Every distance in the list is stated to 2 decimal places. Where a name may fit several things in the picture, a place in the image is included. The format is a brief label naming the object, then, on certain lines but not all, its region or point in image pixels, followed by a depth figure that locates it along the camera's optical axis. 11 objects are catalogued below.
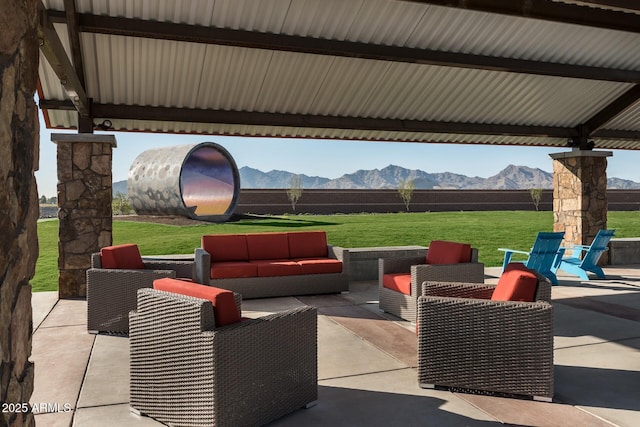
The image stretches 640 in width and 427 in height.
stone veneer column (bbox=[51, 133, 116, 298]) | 7.95
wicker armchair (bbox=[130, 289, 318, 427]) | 3.20
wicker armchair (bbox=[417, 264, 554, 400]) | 3.83
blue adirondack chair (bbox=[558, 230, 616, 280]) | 9.04
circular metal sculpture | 23.64
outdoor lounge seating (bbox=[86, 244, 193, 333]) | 5.77
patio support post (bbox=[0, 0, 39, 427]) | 1.73
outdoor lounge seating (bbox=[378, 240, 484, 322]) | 6.17
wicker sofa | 7.65
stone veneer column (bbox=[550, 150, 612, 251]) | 11.02
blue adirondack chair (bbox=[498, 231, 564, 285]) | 8.22
